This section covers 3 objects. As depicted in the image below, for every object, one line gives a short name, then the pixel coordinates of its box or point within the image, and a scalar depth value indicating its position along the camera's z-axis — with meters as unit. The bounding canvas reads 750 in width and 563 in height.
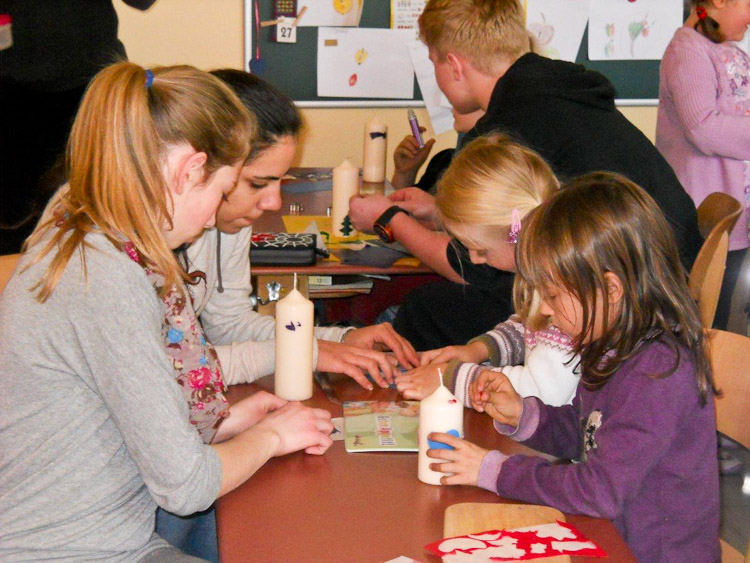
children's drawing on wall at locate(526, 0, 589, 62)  4.18
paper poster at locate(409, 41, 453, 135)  4.10
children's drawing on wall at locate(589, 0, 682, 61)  4.24
